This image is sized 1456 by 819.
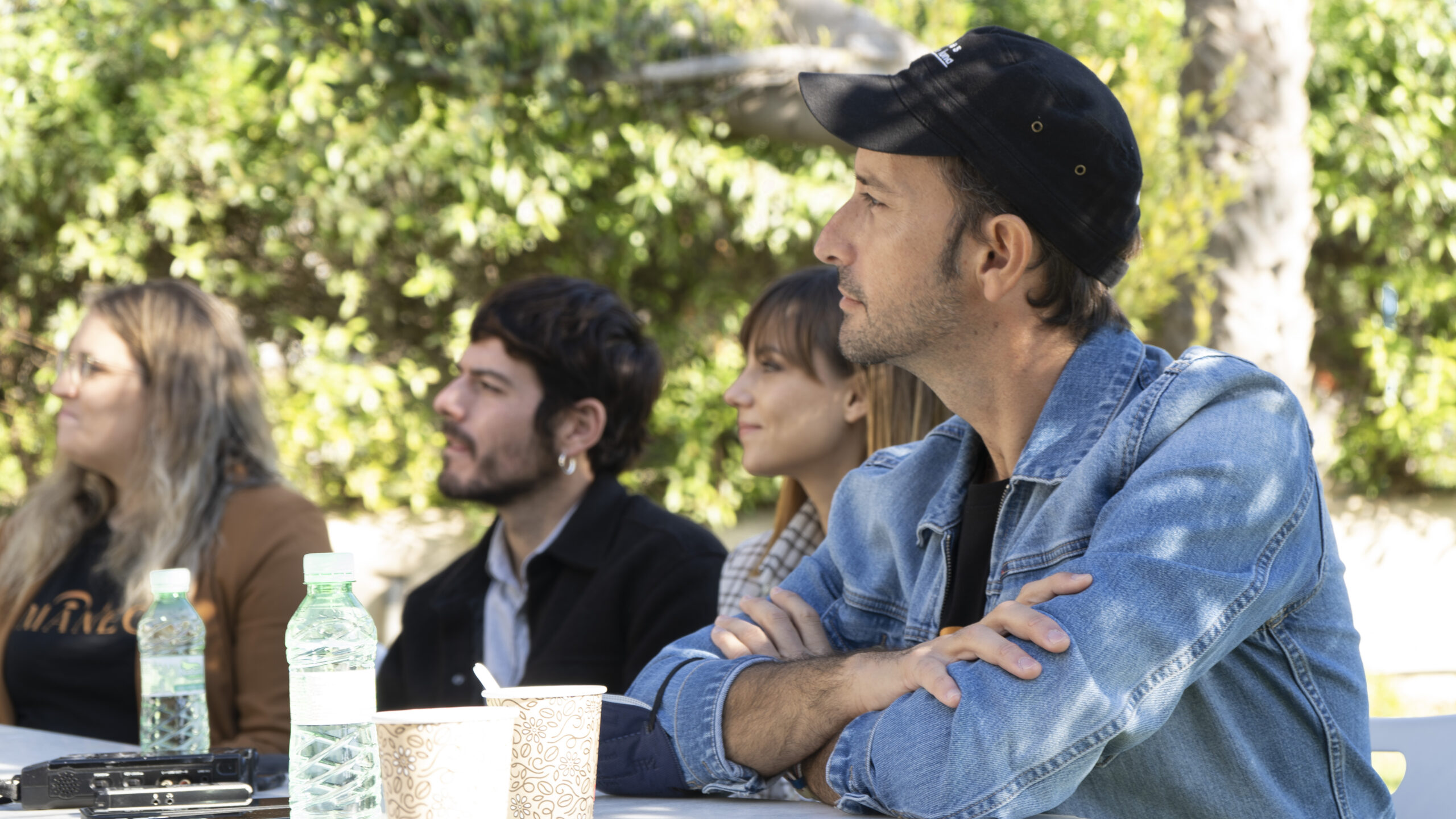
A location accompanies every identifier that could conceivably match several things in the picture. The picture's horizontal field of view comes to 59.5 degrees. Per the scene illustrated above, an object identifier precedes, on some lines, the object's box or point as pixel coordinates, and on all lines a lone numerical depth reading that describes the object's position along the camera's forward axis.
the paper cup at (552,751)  1.32
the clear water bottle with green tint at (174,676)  2.35
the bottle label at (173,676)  2.40
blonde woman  2.98
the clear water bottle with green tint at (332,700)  1.41
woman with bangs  3.10
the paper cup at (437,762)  1.19
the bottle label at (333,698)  1.41
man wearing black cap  1.43
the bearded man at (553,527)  3.02
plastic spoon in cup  1.34
